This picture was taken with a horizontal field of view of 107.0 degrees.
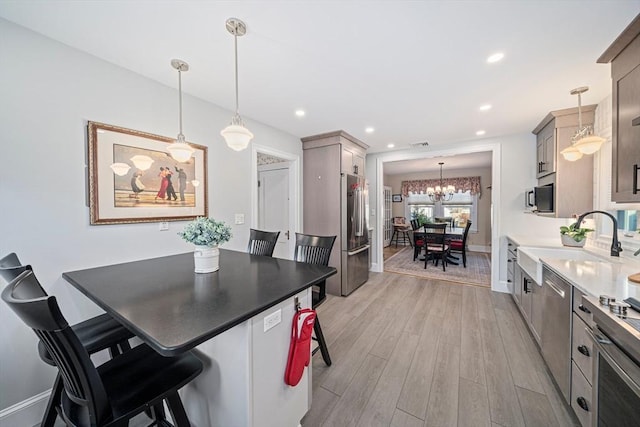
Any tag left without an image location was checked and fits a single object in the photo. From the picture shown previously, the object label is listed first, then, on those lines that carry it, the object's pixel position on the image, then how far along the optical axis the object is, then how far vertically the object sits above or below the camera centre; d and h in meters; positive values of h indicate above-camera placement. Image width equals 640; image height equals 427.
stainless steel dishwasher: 1.57 -0.87
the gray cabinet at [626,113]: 1.45 +0.62
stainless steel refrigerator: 3.71 -0.35
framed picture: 1.86 +0.29
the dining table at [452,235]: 5.48 -0.57
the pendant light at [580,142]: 2.06 +0.60
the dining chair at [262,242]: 2.40 -0.33
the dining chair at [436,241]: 5.11 -0.70
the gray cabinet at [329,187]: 3.71 +0.39
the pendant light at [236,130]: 1.53 +0.56
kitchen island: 0.95 -0.45
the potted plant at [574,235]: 2.51 -0.28
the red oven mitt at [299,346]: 1.29 -0.76
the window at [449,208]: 7.54 +0.07
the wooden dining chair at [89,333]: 1.20 -0.70
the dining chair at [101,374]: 0.74 -0.72
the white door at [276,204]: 4.02 +0.13
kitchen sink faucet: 2.07 -0.31
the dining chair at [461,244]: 5.35 -0.80
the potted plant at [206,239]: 1.55 -0.19
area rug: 4.43 -1.28
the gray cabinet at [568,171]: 2.73 +0.46
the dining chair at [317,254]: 2.03 -0.41
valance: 7.26 +0.86
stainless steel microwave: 2.98 +0.14
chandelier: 6.99 +0.55
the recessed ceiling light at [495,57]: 1.80 +1.19
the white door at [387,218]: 7.73 -0.27
